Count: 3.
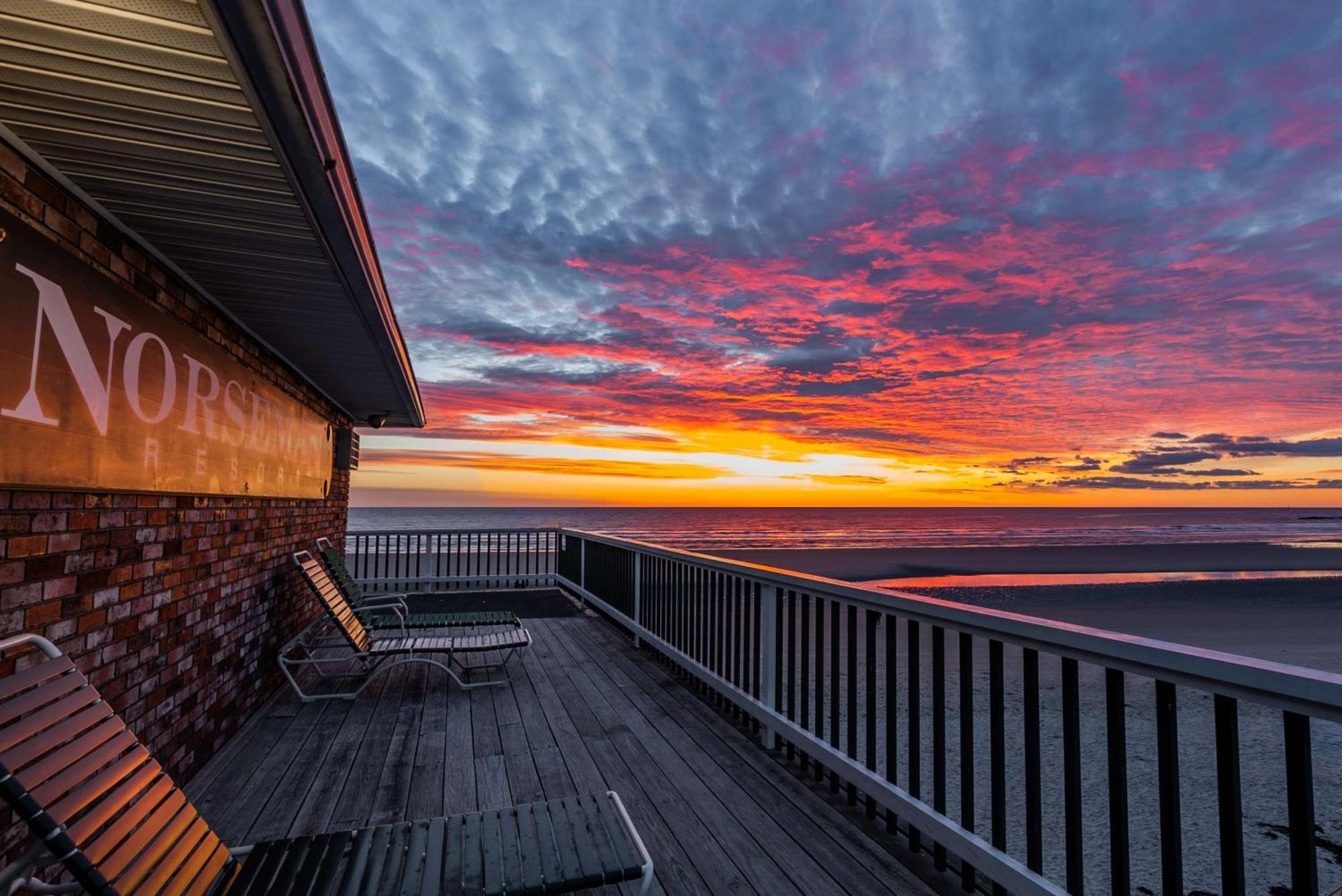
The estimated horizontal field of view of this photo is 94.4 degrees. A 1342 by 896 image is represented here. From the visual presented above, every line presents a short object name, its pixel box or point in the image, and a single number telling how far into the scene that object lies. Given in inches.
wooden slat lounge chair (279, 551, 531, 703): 169.6
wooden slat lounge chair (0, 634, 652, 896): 56.6
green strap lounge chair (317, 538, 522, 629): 213.9
